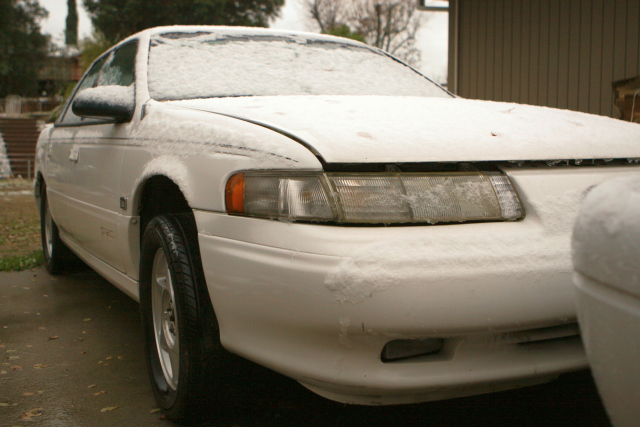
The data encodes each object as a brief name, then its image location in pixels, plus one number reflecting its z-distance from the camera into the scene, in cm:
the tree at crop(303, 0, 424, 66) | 3594
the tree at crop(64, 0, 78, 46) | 5997
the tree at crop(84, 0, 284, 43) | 3347
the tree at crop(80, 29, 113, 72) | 3291
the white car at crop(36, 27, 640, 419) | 160
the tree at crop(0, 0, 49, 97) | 3656
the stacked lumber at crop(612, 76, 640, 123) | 493
